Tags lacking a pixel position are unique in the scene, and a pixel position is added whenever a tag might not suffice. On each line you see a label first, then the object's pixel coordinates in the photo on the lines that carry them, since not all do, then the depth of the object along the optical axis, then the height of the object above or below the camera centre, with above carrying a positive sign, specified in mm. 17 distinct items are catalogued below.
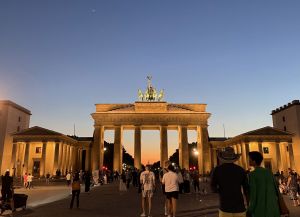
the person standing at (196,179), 23453 -942
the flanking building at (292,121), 58812 +9976
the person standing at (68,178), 37547 -1342
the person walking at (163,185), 11880 -657
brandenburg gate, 58719 +9134
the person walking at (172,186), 10531 -667
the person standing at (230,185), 5086 -316
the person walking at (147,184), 12133 -686
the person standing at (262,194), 4766 -452
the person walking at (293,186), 16625 -1142
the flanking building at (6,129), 60344 +8261
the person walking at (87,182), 25545 -1232
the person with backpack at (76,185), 15273 -920
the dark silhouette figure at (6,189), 14297 -1016
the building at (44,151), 54344 +3509
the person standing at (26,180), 34331 -1370
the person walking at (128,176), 29155 -891
